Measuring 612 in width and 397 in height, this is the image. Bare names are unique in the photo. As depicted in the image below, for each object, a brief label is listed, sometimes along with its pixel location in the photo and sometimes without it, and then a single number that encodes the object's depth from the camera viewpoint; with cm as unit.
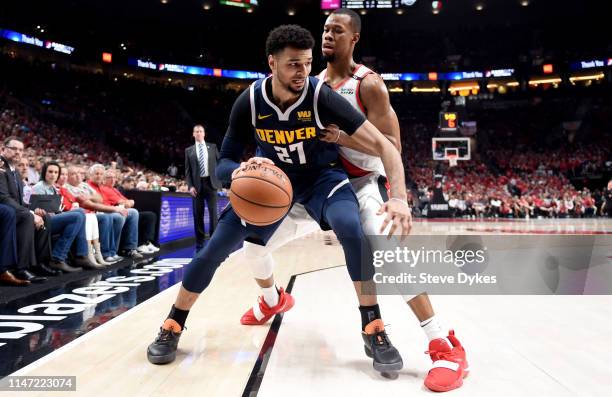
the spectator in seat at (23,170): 472
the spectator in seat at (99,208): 528
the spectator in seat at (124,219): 570
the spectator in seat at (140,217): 587
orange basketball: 215
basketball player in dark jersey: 218
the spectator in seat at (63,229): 461
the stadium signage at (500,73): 3009
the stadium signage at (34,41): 2030
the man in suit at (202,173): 666
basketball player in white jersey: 214
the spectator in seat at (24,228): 395
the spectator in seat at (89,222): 505
